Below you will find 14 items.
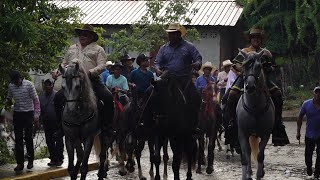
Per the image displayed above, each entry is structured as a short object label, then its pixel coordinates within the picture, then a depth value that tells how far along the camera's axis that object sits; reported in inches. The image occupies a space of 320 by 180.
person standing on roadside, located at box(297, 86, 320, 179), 592.1
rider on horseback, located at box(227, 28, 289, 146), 527.5
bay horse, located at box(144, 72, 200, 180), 503.5
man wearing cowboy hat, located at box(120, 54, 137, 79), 690.8
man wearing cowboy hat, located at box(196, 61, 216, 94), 687.1
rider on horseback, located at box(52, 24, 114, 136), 512.7
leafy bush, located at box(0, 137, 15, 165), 626.2
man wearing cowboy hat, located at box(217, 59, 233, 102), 786.7
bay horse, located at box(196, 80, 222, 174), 652.1
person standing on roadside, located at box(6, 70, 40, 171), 577.6
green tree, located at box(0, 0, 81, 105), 516.7
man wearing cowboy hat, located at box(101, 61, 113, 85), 732.1
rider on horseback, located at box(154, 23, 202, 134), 517.0
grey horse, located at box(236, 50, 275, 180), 495.5
